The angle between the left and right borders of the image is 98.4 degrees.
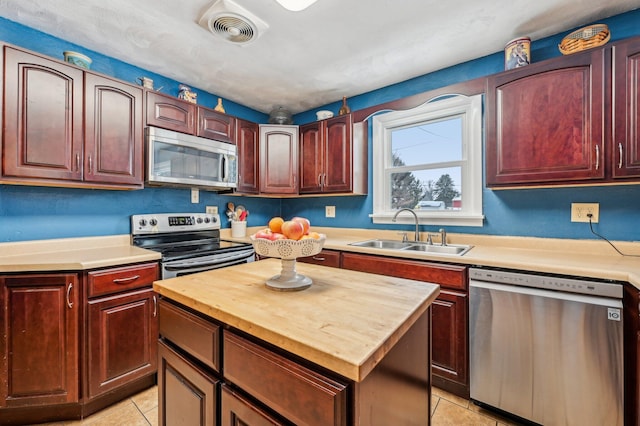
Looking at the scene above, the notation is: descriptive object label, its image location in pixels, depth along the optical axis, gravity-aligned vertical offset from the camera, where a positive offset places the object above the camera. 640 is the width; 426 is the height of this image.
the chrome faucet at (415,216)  2.42 -0.04
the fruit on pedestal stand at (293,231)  0.96 -0.06
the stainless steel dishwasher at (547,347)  1.32 -0.71
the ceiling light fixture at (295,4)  1.56 +1.19
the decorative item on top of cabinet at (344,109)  2.85 +1.07
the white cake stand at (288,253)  0.94 -0.14
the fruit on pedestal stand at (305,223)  1.00 -0.04
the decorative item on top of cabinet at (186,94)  2.52 +1.10
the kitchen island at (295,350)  0.62 -0.38
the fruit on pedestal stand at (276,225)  1.01 -0.04
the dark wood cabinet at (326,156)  2.75 +0.60
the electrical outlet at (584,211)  1.82 +0.01
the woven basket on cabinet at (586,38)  1.64 +1.05
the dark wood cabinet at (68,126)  1.65 +0.58
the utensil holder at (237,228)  3.07 -0.17
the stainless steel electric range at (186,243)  2.02 -0.27
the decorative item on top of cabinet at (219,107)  2.77 +1.08
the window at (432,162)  2.32 +0.47
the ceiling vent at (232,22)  1.69 +1.25
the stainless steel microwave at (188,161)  2.18 +0.46
